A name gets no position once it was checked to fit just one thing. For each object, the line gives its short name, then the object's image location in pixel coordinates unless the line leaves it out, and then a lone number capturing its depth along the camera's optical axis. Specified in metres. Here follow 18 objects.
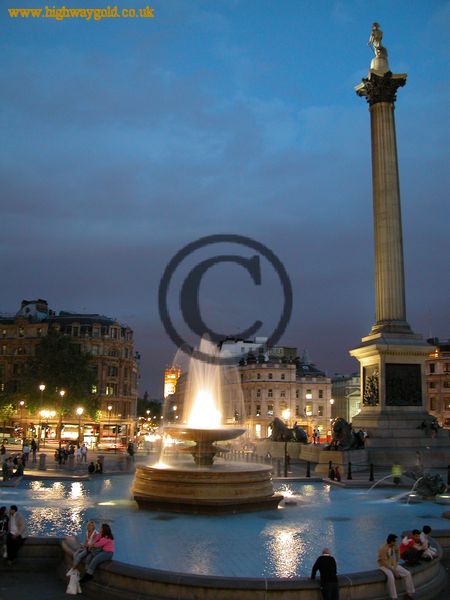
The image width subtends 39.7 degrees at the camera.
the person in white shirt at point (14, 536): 12.88
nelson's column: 32.72
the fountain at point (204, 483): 17.17
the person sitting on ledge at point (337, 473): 25.69
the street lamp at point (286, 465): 27.80
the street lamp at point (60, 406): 62.77
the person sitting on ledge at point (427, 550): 11.77
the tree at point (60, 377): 66.12
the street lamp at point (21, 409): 68.94
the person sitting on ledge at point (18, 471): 27.20
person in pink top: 11.16
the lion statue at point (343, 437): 30.97
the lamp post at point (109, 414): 84.25
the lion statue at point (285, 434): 40.34
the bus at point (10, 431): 77.07
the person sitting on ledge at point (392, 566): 10.59
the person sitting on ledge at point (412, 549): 11.55
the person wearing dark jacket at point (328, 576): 9.72
